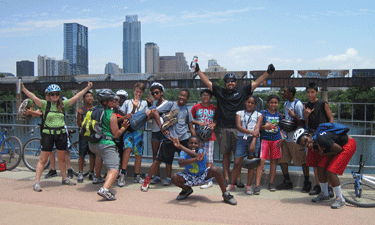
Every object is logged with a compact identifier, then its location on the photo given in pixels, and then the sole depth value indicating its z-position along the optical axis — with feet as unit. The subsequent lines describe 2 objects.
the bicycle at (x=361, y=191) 16.19
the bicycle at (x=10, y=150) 25.20
